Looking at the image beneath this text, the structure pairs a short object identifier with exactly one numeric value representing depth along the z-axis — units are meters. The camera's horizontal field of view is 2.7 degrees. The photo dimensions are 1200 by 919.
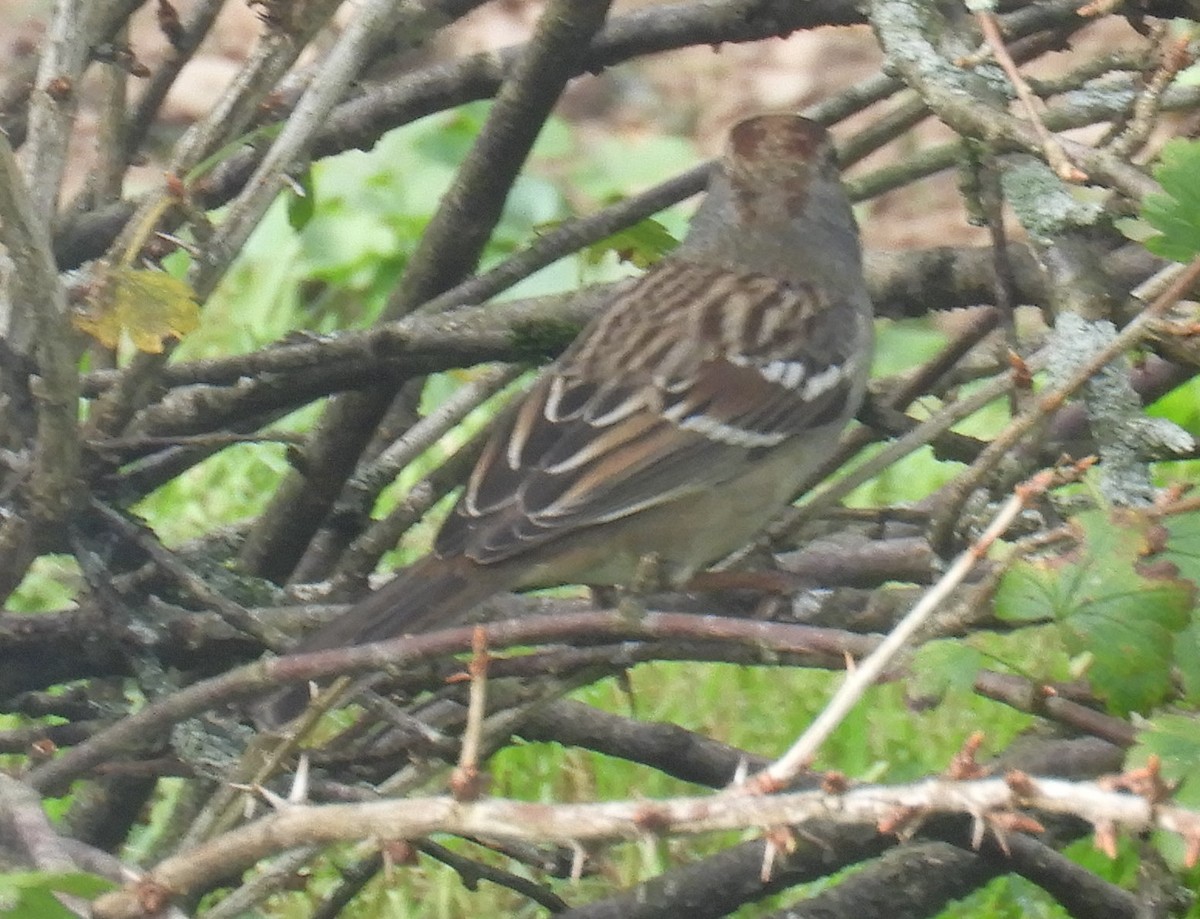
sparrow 4.19
